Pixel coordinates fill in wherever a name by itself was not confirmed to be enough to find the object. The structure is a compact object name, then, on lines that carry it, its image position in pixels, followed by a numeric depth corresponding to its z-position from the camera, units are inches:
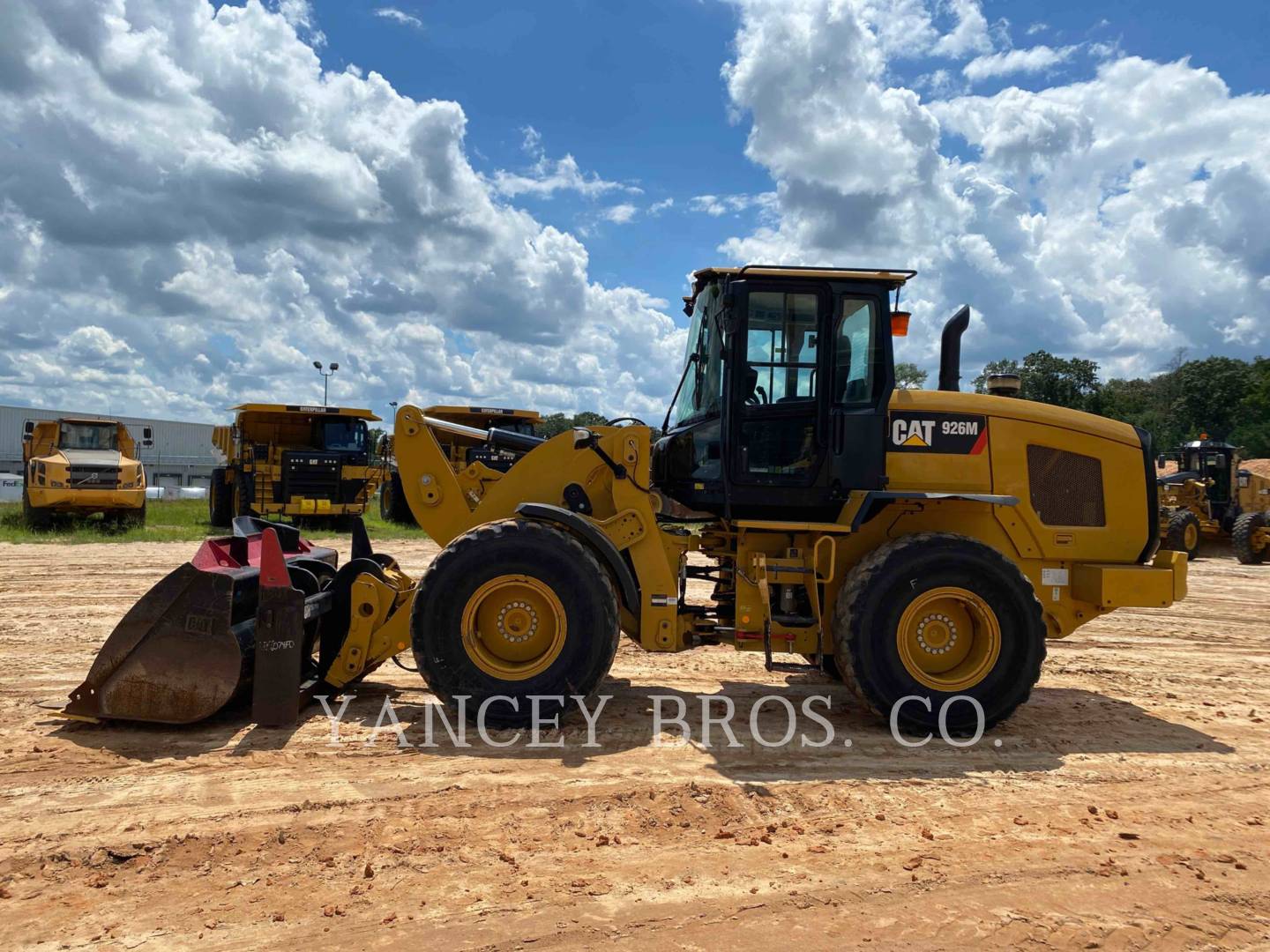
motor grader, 772.0
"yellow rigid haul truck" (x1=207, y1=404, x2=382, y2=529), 753.0
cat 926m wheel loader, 204.1
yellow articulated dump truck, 671.1
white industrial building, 2215.8
